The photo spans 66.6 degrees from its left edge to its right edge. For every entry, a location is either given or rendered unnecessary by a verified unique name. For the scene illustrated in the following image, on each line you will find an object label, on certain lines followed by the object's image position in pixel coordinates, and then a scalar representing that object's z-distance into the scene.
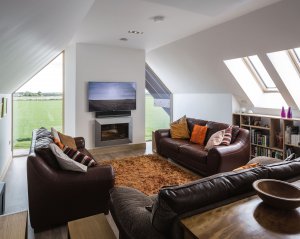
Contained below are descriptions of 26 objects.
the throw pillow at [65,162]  2.39
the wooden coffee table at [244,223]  1.02
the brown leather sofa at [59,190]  2.30
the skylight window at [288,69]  4.04
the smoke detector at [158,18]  3.48
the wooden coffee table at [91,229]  1.66
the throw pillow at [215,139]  3.96
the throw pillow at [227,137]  3.94
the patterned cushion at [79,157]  2.59
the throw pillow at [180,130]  5.01
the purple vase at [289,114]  4.26
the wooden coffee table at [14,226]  1.63
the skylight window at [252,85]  4.86
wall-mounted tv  5.28
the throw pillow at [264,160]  2.58
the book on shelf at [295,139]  4.06
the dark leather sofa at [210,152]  3.62
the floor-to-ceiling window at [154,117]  7.48
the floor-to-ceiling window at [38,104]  5.37
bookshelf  4.21
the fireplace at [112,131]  5.41
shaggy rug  3.52
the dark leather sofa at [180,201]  1.20
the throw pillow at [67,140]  3.58
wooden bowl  1.15
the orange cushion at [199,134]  4.59
